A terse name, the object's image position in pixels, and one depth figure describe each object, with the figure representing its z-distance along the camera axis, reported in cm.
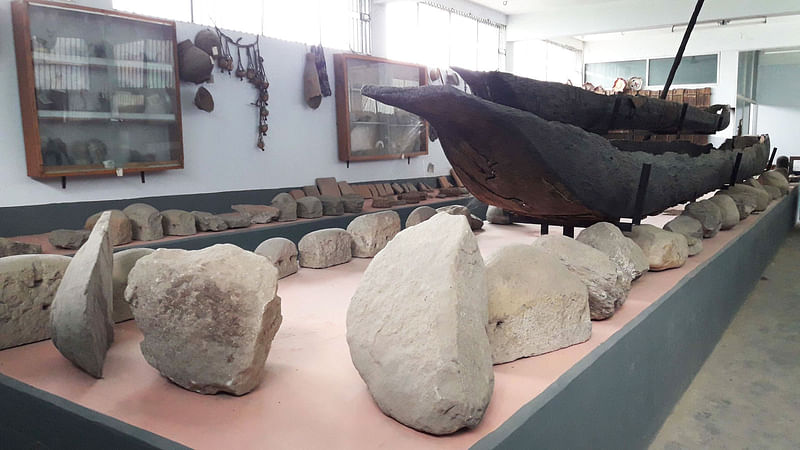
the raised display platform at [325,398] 160
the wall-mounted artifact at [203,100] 623
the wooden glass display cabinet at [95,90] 485
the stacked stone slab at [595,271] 250
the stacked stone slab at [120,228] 459
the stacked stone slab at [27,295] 236
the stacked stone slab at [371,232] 408
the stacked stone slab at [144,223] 483
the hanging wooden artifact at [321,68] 771
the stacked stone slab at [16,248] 386
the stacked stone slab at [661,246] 339
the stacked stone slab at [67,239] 445
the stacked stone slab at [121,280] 262
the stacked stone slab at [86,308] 201
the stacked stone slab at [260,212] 586
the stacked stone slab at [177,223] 504
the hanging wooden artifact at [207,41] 618
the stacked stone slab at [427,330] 153
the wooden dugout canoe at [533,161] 277
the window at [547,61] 1427
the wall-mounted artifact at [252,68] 650
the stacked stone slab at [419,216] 484
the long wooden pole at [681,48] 610
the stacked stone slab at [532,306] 209
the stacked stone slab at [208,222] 525
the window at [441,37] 995
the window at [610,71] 1752
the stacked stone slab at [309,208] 630
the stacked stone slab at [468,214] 507
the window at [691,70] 1622
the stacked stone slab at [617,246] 296
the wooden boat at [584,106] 361
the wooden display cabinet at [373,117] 819
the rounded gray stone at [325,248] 378
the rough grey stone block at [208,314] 180
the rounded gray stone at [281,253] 345
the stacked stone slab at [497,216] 592
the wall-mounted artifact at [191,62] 594
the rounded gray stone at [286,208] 611
